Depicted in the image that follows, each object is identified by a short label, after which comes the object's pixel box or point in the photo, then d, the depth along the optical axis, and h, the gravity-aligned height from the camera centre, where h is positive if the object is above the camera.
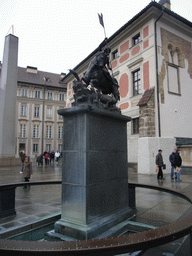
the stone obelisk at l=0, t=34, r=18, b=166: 19.14 +4.53
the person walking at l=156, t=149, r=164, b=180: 10.94 -0.81
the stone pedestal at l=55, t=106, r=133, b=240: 3.06 -0.40
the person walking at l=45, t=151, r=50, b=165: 24.96 -0.97
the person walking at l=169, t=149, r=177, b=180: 10.55 -0.61
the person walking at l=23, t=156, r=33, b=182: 8.58 -0.79
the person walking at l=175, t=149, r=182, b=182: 10.19 -0.74
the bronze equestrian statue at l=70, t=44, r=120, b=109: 3.69 +1.34
